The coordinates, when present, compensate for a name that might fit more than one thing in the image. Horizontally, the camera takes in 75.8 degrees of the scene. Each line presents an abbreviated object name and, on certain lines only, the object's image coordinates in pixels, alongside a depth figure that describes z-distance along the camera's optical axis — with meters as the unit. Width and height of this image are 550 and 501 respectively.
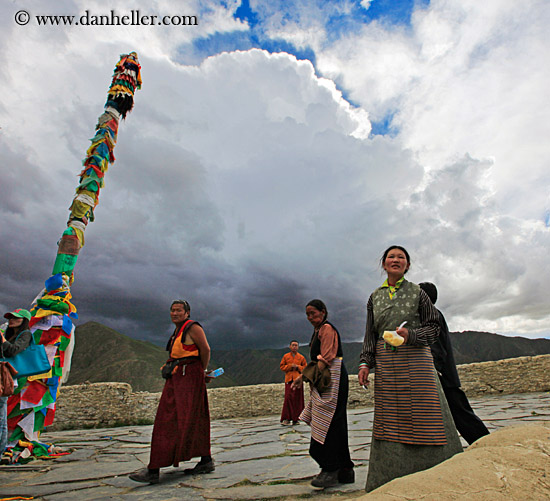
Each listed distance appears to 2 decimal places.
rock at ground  0.95
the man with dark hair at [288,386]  7.19
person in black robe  2.68
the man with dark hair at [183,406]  2.84
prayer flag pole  4.29
